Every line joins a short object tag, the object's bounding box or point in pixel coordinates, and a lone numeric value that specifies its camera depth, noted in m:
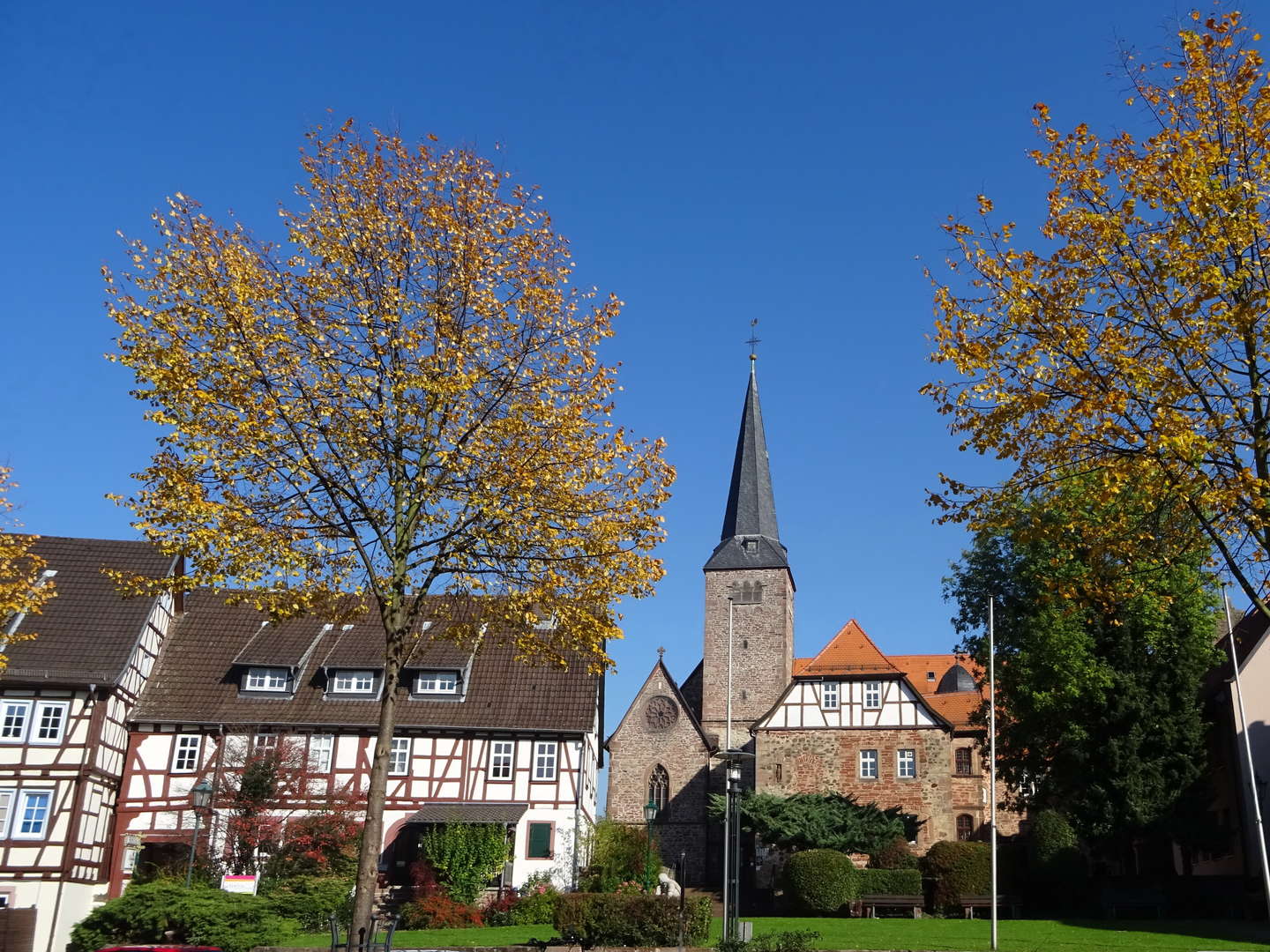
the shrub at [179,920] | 20.58
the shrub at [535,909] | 29.08
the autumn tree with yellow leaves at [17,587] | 21.69
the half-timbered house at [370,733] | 33.00
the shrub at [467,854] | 31.03
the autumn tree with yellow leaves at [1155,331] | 10.71
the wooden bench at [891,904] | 30.19
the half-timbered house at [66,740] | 29.20
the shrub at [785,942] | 18.08
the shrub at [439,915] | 28.59
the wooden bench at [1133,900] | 27.77
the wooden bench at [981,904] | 29.53
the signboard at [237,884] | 27.16
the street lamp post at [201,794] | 23.83
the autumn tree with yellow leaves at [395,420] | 13.80
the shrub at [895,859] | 32.81
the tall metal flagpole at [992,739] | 26.42
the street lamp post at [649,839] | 26.78
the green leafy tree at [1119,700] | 29.38
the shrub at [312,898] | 24.30
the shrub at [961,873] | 29.92
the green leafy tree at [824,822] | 34.66
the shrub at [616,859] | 32.12
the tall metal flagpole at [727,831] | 23.96
